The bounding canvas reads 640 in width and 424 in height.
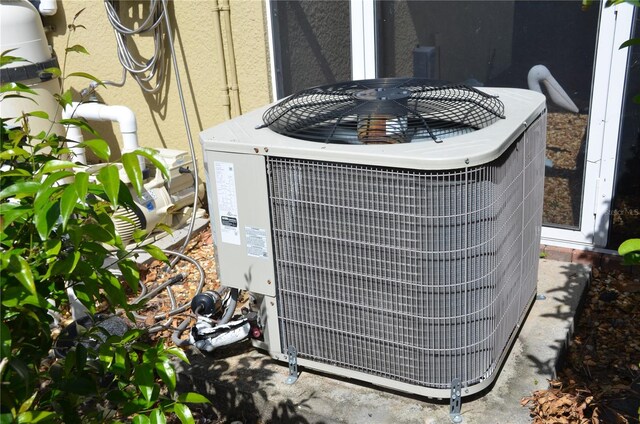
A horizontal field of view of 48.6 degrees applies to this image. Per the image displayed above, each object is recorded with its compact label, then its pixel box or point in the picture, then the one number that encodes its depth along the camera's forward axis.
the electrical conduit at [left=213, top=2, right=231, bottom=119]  4.66
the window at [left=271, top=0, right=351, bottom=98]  4.40
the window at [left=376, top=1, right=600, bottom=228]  3.78
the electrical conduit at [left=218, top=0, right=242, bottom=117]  4.62
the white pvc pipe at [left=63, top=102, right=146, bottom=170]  4.81
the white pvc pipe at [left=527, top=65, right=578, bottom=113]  3.89
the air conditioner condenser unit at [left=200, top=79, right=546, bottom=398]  2.54
